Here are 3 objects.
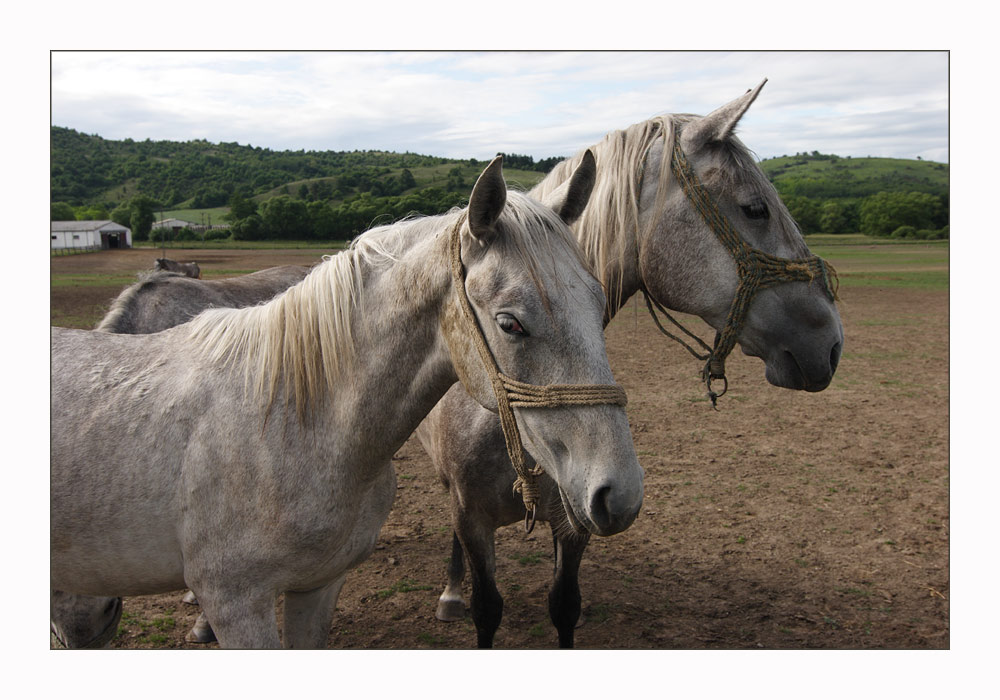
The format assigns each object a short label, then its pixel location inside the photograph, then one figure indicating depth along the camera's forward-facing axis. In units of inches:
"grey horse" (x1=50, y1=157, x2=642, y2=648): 76.7
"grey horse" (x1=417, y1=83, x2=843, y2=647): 97.3
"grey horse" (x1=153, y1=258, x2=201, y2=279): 396.1
